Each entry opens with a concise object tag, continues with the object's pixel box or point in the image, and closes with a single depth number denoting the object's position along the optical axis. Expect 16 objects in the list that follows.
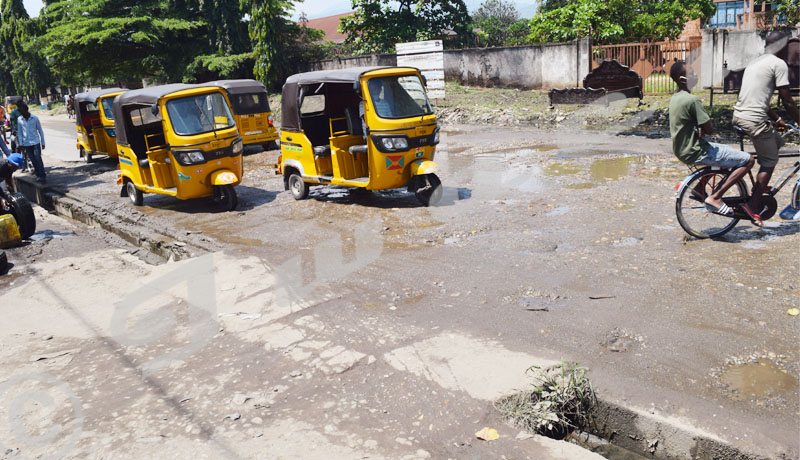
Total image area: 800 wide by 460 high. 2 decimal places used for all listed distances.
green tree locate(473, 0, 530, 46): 39.89
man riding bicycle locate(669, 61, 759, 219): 6.66
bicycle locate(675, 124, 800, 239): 6.80
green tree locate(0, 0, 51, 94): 57.12
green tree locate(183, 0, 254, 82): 30.50
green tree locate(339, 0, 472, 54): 32.75
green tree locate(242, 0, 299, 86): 28.55
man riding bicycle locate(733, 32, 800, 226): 6.36
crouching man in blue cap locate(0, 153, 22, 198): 9.42
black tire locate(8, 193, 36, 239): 10.05
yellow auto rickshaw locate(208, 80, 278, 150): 17.28
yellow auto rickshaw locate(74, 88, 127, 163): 18.02
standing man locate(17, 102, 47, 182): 15.15
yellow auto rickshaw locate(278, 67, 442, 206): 9.50
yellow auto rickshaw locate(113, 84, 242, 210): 10.42
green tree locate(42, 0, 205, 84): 29.66
